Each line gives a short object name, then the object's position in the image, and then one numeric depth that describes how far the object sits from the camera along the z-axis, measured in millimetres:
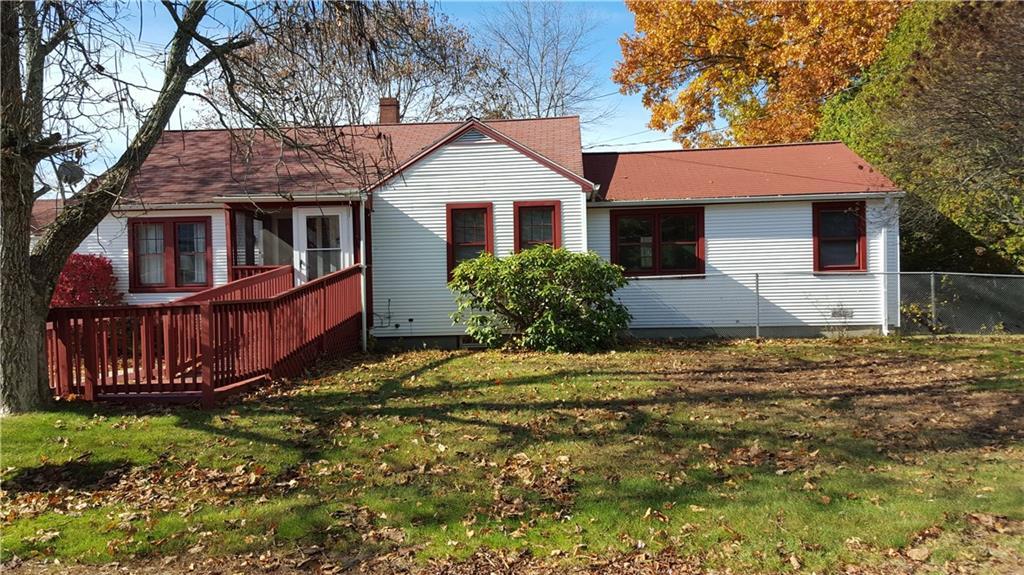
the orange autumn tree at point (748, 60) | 23625
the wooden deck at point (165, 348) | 8328
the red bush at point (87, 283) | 14242
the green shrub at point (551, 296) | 12273
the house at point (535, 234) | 14359
